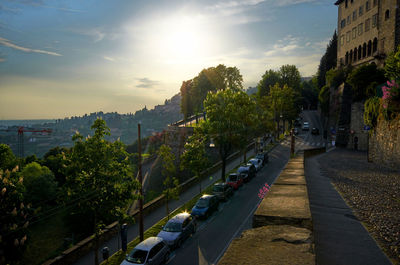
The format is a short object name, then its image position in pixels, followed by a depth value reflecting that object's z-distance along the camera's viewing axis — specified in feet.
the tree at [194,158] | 99.50
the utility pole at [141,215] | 65.00
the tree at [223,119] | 109.50
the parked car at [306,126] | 275.18
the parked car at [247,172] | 111.65
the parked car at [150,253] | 50.40
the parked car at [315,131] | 241.10
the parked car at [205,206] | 77.71
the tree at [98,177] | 51.90
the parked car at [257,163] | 129.39
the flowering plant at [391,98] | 57.92
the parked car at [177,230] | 61.16
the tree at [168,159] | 87.53
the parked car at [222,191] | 90.43
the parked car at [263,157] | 140.61
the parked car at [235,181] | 102.13
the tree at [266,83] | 287.42
